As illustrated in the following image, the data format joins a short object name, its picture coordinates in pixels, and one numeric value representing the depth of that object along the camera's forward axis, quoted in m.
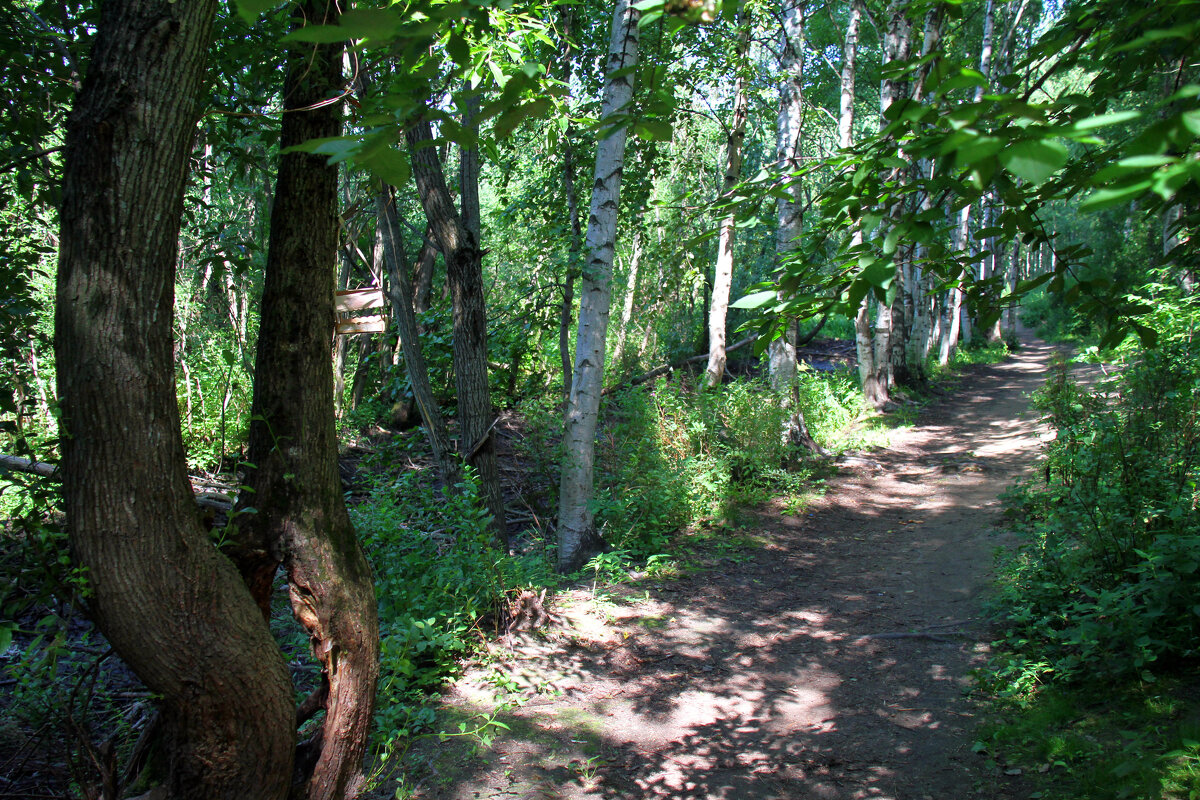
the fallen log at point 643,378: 9.59
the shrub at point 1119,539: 3.68
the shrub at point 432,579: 4.26
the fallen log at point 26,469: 2.13
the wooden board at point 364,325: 4.59
